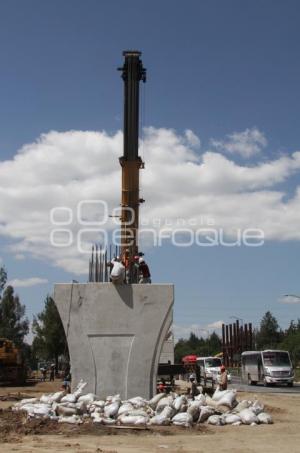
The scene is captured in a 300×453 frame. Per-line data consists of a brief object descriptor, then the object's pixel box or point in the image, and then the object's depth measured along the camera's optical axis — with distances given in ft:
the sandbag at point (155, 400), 55.06
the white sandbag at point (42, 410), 51.34
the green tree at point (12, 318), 211.61
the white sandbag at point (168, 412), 50.75
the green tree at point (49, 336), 191.72
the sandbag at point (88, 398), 54.54
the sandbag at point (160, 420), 50.03
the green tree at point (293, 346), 239.91
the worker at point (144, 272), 64.82
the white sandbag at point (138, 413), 51.01
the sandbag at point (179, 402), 52.80
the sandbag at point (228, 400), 57.67
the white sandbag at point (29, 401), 58.29
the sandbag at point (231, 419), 52.60
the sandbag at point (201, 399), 54.97
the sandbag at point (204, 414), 52.75
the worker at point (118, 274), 59.47
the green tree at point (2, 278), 213.87
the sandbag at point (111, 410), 51.51
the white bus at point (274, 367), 143.02
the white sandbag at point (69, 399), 54.49
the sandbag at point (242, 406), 56.34
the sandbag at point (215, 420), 51.96
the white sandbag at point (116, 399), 54.00
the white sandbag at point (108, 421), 49.80
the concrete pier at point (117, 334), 59.06
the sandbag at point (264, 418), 54.08
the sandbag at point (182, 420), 50.06
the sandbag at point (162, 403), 53.00
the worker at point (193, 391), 64.86
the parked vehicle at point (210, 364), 162.40
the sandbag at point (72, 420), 49.83
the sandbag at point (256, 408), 55.26
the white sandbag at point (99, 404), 53.52
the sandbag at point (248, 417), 52.75
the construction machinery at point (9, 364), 134.31
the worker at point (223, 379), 67.58
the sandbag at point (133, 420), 49.55
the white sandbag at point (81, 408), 52.51
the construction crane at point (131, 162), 83.20
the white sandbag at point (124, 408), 51.83
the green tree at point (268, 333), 330.95
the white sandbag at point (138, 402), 54.44
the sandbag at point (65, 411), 51.67
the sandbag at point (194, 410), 52.28
